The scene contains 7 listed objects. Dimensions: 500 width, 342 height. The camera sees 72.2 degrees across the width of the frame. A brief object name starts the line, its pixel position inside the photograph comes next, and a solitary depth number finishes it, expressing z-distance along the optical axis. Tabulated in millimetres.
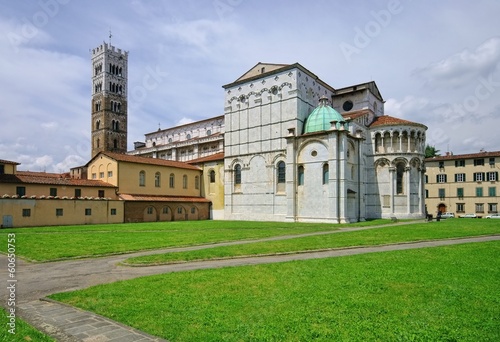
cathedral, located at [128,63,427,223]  41188
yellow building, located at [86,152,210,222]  45750
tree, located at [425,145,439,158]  82431
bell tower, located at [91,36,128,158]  90562
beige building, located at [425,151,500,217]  56406
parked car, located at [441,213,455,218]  55919
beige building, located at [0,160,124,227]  35688
